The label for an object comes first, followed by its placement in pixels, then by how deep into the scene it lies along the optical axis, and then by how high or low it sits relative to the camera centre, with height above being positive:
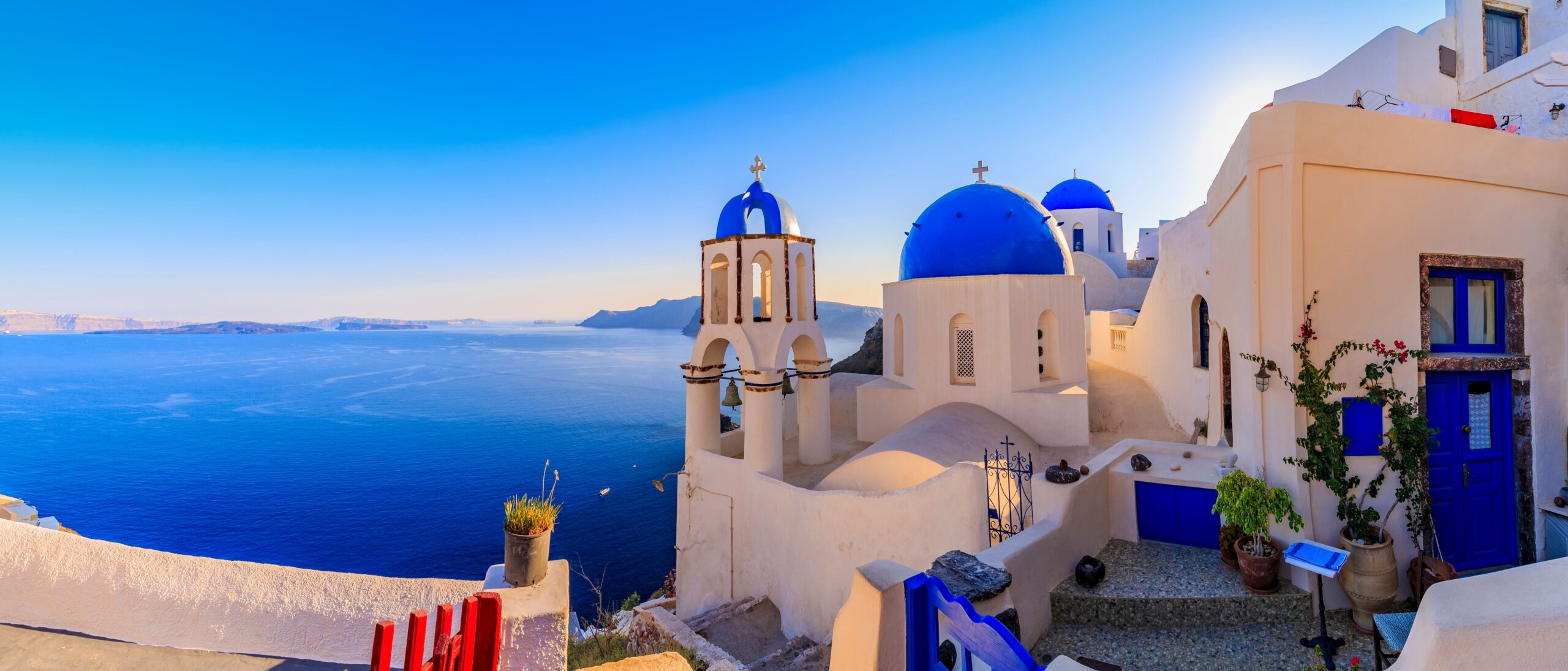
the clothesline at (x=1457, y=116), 6.62 +2.32
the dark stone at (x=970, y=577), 4.22 -1.82
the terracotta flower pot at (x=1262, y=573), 5.07 -2.11
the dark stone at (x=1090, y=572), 5.48 -2.24
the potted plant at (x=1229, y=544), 5.61 -2.06
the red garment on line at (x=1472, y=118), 6.60 +2.14
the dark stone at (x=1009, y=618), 4.28 -2.05
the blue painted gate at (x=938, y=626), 2.59 -1.35
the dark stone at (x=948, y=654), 3.27 -1.77
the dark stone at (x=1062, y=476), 6.15 -1.54
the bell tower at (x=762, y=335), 11.40 -0.12
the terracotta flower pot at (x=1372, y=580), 4.70 -2.02
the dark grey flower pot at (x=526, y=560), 4.28 -1.60
